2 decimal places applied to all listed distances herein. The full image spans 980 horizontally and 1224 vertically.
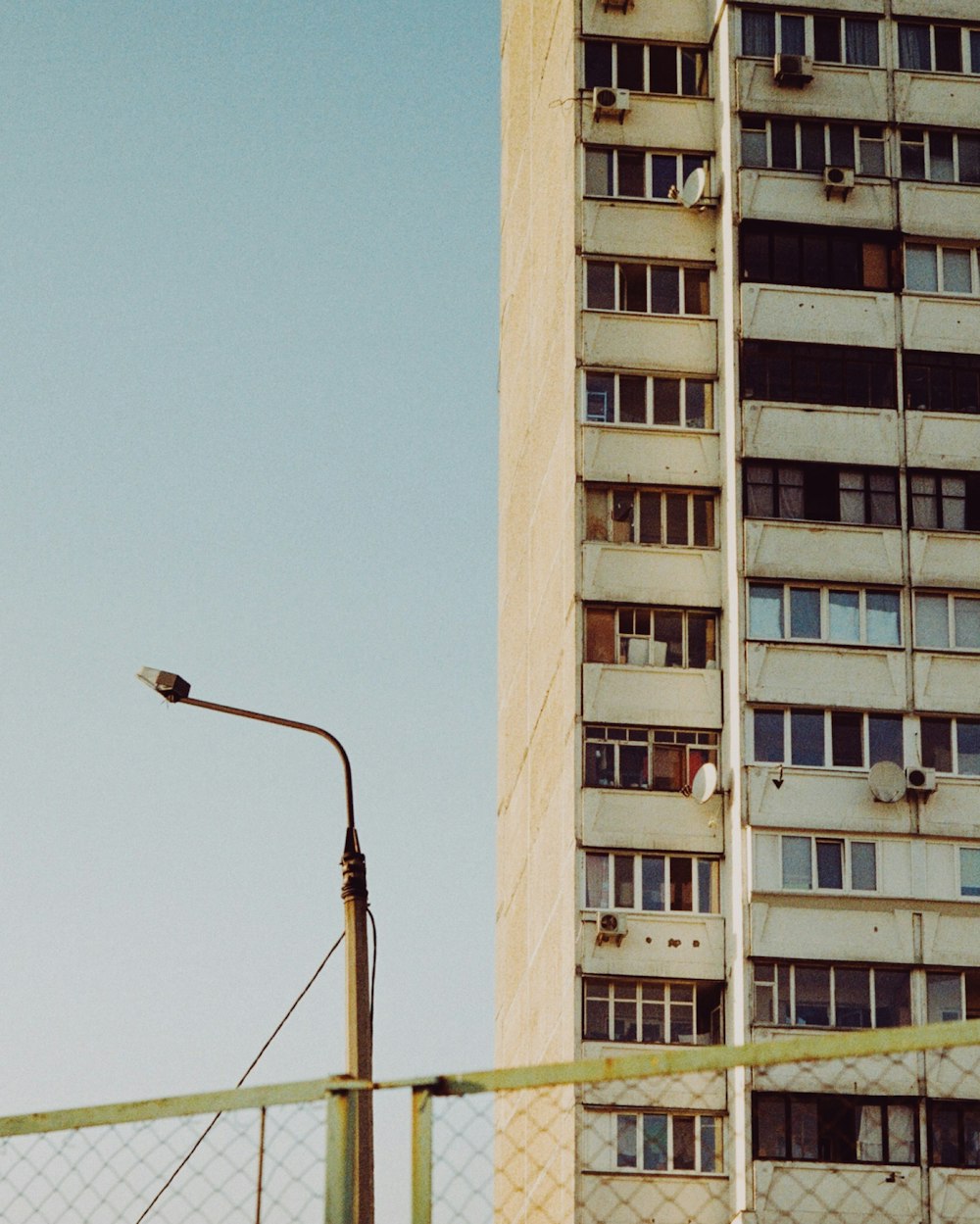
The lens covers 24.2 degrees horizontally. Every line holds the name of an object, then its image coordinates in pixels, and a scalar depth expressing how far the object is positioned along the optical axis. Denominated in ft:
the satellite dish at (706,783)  148.66
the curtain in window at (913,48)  163.53
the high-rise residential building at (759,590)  145.48
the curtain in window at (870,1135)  141.79
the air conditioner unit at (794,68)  159.63
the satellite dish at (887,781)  147.84
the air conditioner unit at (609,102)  162.71
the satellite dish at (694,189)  160.66
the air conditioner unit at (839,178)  157.89
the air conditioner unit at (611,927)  147.02
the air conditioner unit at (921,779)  148.46
